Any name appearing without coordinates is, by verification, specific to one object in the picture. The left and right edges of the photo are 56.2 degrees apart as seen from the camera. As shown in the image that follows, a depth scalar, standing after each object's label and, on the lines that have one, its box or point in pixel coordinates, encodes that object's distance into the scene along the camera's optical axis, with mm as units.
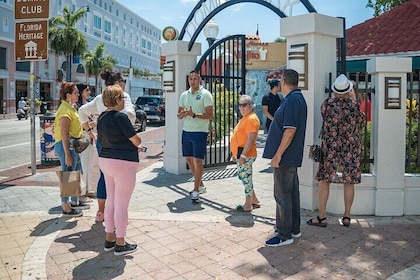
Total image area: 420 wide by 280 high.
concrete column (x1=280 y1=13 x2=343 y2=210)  5219
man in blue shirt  4113
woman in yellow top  5172
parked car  22984
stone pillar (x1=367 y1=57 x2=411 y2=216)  5129
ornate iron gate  8188
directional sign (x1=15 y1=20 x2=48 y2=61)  7763
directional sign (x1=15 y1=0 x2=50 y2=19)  7734
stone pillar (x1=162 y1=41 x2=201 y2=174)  7934
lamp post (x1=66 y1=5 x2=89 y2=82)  44744
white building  37969
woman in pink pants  3832
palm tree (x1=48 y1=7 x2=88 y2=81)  42562
